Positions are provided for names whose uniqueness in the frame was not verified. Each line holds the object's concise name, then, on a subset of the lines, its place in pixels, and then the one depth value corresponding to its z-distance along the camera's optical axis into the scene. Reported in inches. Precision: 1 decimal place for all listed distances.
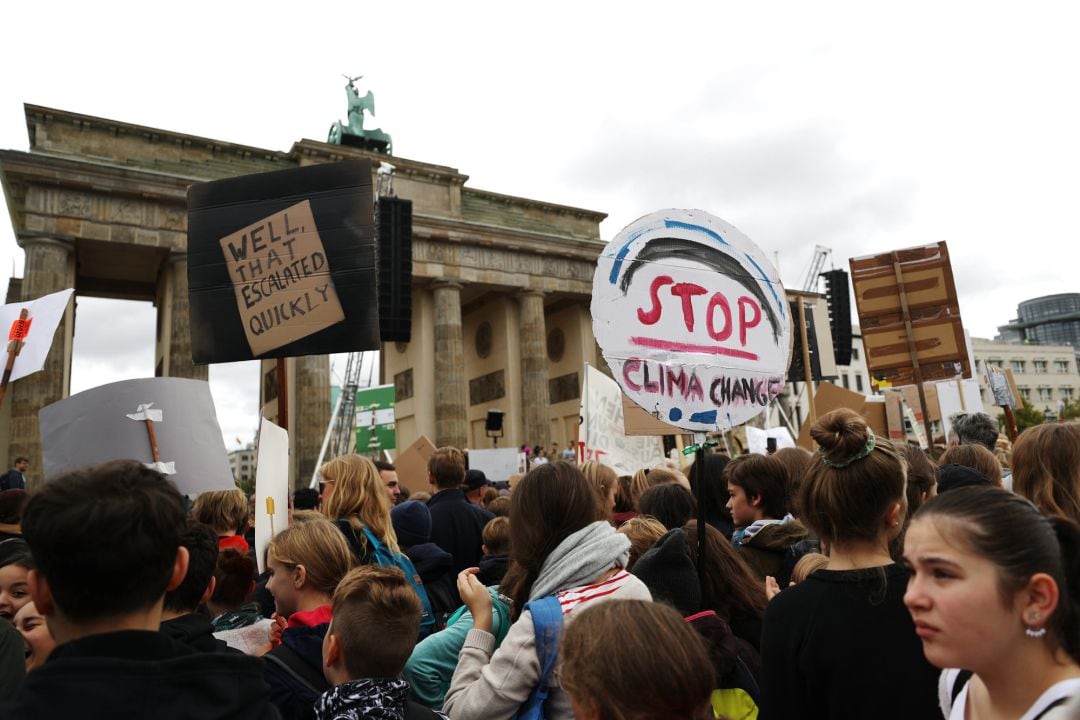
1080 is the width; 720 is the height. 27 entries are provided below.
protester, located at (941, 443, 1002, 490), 174.9
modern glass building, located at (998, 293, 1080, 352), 5718.5
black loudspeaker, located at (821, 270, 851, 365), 1213.2
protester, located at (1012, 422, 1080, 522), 115.5
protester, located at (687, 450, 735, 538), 174.6
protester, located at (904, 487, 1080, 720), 64.0
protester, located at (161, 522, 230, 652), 90.0
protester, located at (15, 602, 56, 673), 99.8
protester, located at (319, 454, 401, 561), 158.4
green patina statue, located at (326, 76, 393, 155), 1438.2
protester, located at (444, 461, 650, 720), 93.8
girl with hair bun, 81.9
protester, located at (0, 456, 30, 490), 325.4
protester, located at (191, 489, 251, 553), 202.4
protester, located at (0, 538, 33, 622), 118.6
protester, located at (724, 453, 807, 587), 139.2
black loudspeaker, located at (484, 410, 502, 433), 1048.2
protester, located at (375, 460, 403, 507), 257.4
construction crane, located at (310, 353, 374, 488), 1192.2
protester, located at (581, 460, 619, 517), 203.3
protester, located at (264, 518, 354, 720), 112.6
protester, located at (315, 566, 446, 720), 89.7
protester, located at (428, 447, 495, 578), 223.5
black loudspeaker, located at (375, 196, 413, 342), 843.4
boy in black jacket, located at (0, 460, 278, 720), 59.6
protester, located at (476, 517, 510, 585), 168.1
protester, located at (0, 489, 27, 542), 177.0
